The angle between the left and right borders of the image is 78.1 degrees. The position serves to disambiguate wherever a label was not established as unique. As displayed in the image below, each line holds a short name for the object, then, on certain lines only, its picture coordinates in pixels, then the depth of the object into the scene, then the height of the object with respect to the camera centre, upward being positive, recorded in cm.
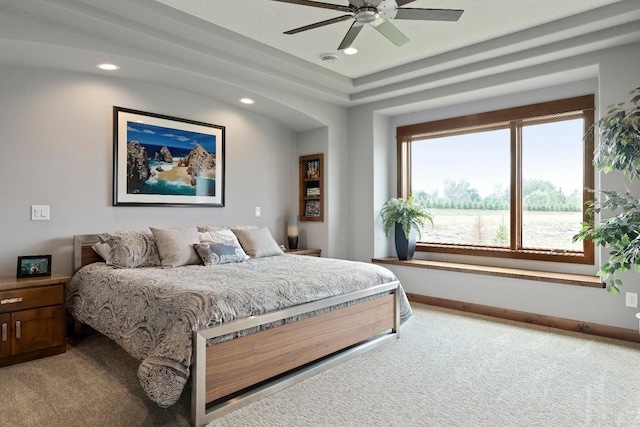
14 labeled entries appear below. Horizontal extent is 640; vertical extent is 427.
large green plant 282 +8
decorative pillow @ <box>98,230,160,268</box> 344 -32
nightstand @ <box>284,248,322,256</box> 522 -51
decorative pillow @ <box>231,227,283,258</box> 417 -32
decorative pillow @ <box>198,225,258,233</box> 432 -16
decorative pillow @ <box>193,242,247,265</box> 367 -38
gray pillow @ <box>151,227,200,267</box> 357 -30
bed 216 -71
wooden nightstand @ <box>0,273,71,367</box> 292 -81
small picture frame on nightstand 320 -43
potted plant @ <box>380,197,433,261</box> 516 -10
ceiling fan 250 +132
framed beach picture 401 +58
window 427 +43
